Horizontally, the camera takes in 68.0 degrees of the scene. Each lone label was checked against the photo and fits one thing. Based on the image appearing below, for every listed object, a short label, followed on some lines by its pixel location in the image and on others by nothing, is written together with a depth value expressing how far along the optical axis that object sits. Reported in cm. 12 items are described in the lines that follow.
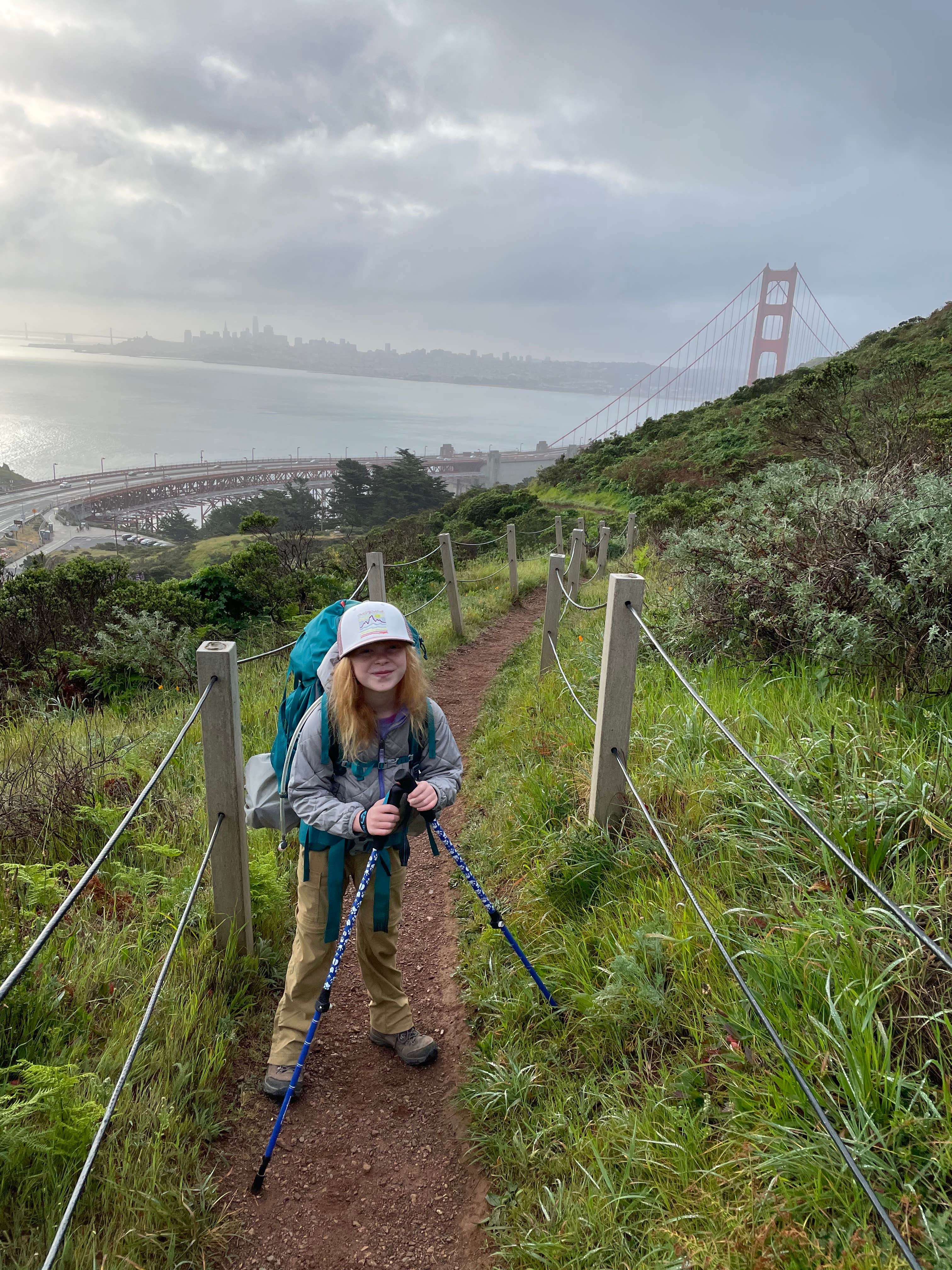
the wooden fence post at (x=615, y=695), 280
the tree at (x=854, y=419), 878
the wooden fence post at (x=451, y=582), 824
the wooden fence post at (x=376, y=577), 612
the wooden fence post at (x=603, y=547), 1251
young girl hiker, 227
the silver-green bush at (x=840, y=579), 330
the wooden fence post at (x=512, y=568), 1096
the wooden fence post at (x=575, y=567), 838
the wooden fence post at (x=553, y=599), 581
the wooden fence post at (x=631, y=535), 1428
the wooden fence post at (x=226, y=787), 250
